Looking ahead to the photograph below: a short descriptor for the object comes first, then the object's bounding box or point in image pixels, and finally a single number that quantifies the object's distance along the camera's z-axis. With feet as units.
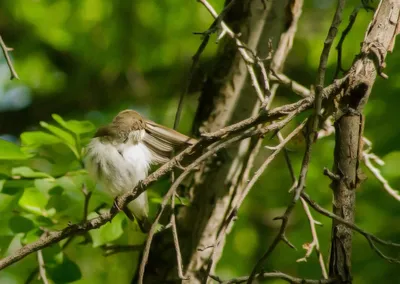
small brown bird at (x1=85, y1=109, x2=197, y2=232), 19.48
